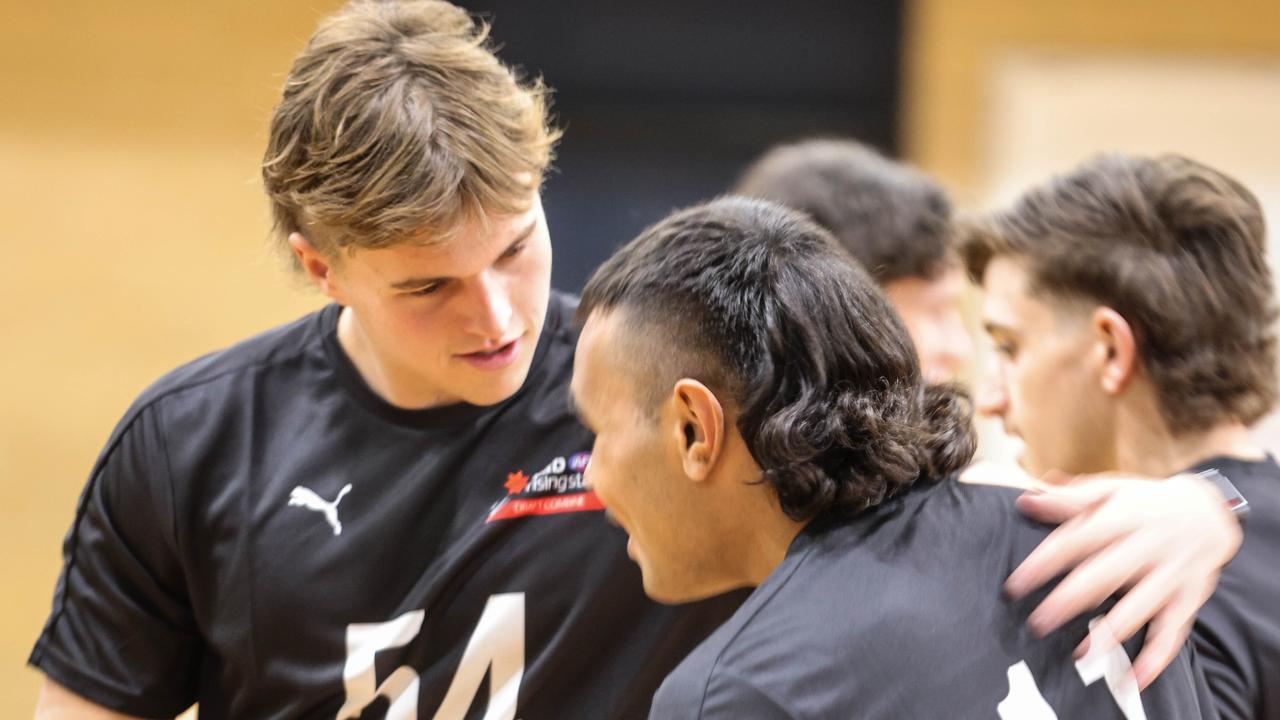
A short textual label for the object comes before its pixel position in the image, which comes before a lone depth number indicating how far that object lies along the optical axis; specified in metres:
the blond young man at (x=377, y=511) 3.18
